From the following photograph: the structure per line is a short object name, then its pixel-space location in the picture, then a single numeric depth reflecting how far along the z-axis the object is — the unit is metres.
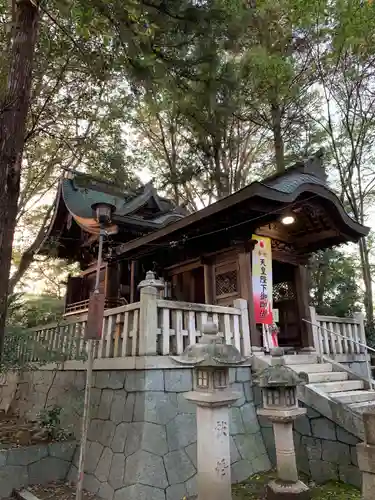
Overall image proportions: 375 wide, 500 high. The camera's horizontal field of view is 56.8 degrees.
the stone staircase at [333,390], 4.86
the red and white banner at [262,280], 7.29
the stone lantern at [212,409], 3.51
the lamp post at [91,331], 4.05
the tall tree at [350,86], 10.54
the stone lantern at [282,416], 4.18
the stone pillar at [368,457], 2.86
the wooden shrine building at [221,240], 7.15
